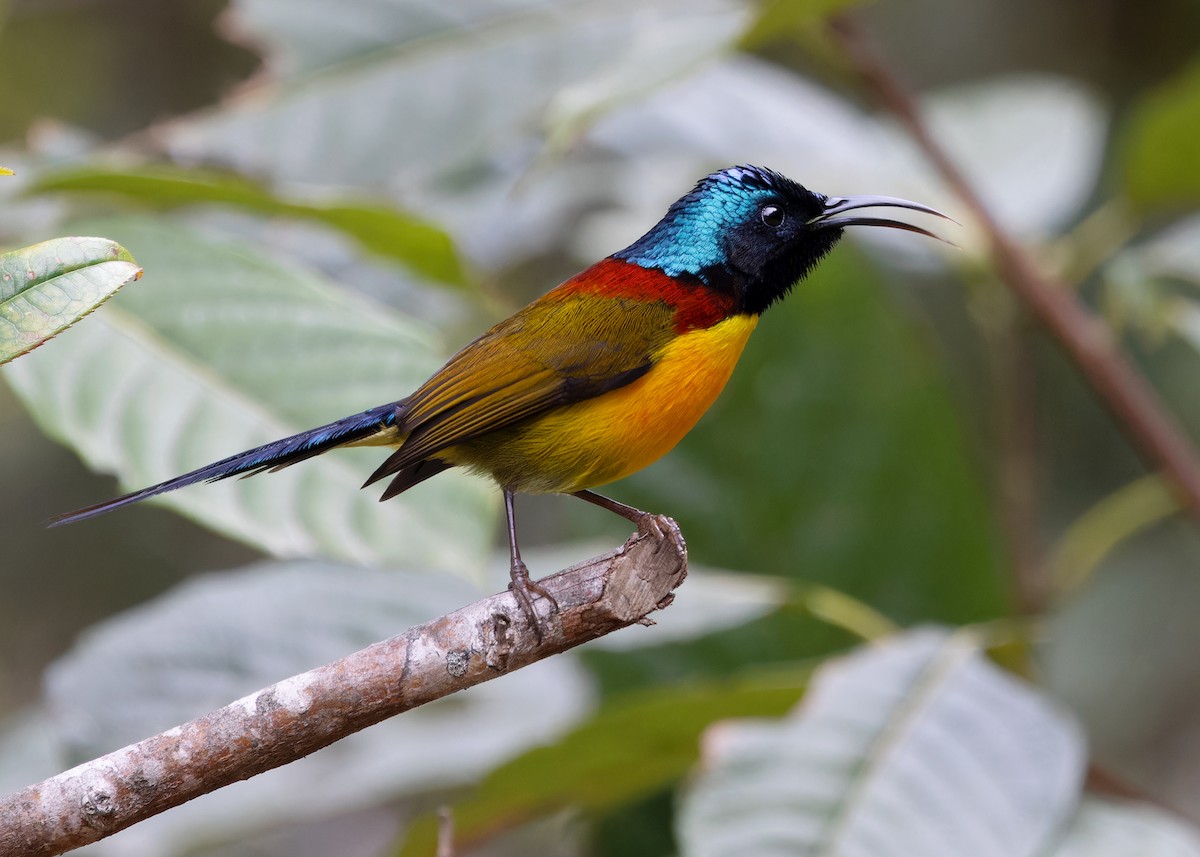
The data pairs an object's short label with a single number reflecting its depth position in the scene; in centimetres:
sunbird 529
